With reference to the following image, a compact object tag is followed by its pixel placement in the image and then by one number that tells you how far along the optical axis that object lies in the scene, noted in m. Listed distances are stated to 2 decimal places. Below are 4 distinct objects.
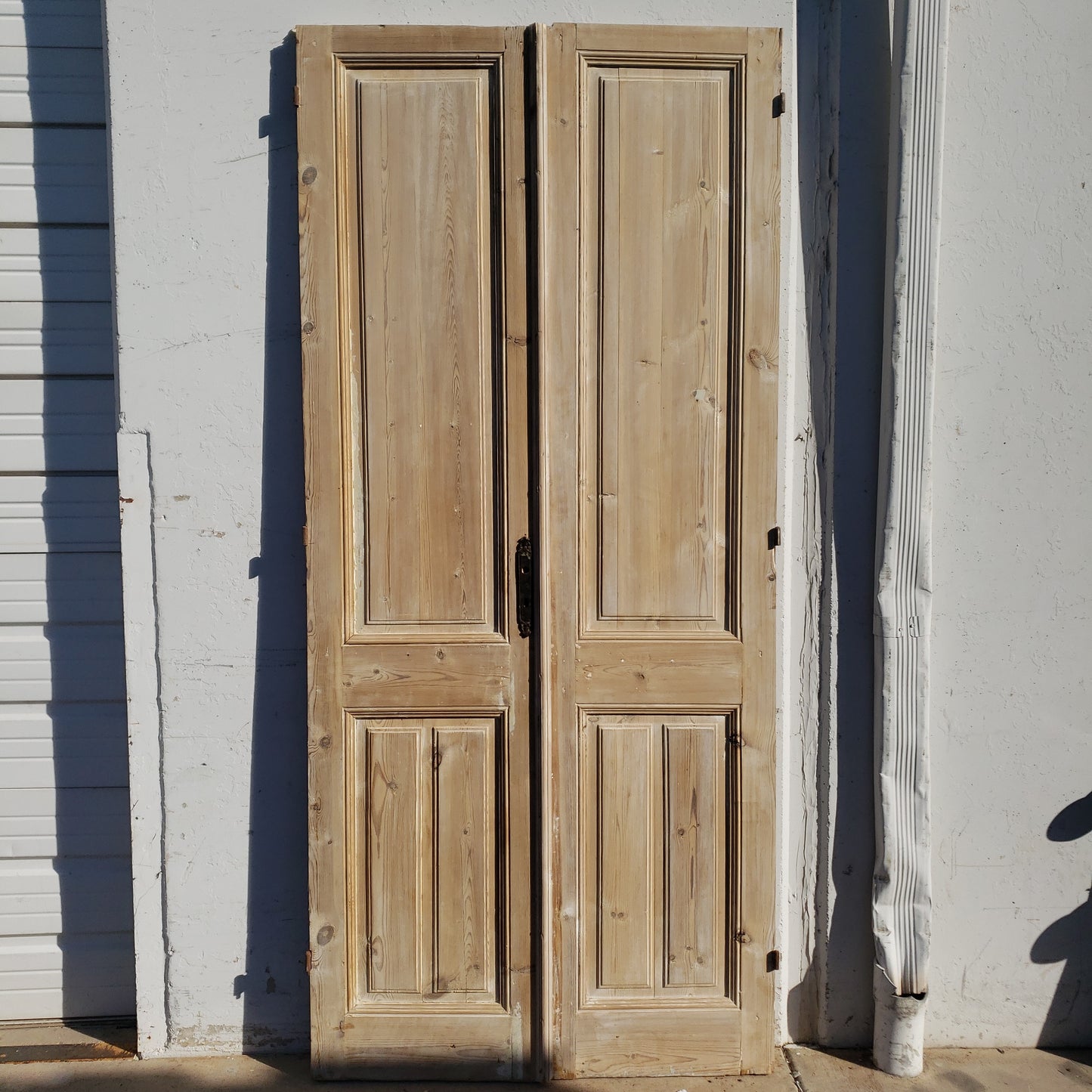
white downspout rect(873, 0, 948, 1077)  2.40
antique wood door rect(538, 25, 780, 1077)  2.42
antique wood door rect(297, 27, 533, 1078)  2.42
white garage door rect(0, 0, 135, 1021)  2.67
